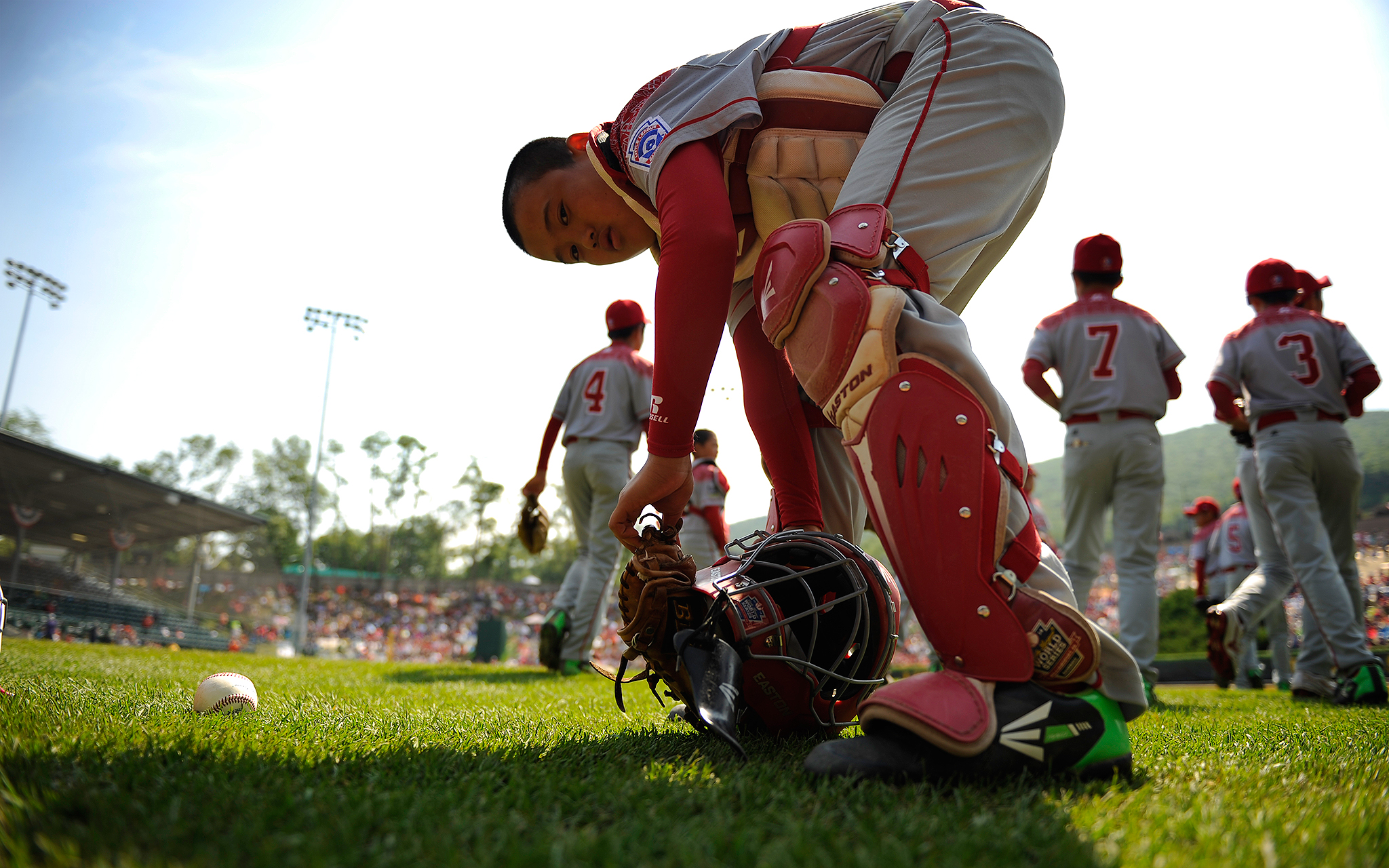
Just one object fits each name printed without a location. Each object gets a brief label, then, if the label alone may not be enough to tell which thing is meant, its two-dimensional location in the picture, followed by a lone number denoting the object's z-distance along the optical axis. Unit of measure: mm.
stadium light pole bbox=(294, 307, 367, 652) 27516
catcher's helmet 1575
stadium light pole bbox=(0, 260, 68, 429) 31500
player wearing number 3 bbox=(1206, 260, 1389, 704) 4305
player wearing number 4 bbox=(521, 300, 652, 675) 5723
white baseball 1963
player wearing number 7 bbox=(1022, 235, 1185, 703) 4379
